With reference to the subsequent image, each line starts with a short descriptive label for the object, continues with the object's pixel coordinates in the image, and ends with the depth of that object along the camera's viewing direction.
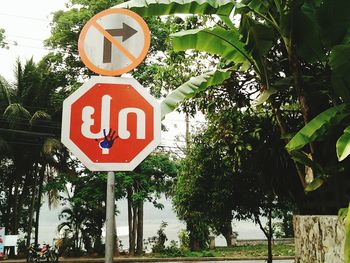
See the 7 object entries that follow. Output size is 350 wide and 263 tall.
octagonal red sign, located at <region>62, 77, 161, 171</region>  2.03
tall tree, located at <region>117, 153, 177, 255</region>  17.34
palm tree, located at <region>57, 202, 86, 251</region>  18.62
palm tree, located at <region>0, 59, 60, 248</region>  17.83
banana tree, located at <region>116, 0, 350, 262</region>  3.60
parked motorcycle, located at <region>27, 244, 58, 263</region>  14.58
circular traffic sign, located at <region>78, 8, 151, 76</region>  2.21
